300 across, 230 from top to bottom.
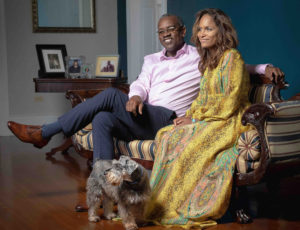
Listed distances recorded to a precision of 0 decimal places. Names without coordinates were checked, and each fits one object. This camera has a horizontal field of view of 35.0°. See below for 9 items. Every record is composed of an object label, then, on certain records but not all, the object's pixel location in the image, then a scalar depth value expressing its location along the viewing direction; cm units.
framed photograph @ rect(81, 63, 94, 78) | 478
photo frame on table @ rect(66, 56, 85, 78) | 475
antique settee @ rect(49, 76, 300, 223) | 235
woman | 250
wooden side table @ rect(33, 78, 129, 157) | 458
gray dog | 231
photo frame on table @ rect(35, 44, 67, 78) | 485
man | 293
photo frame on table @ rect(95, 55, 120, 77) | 479
